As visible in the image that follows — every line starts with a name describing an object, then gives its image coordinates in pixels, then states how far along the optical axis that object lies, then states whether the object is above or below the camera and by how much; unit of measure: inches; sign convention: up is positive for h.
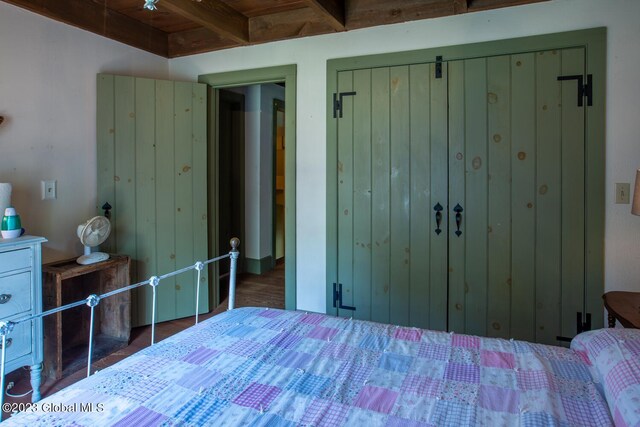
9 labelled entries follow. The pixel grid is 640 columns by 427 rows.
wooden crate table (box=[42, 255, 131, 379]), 100.4 -29.6
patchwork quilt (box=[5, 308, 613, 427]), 39.4 -20.2
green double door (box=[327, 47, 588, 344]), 93.3 +1.7
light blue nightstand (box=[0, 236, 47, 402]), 80.6 -19.1
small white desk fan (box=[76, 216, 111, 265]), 101.6 -8.1
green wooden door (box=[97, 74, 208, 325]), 117.7 +7.2
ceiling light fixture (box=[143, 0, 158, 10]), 55.3 +27.3
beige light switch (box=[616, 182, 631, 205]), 88.1 +2.2
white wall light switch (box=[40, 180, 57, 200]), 102.7 +3.6
